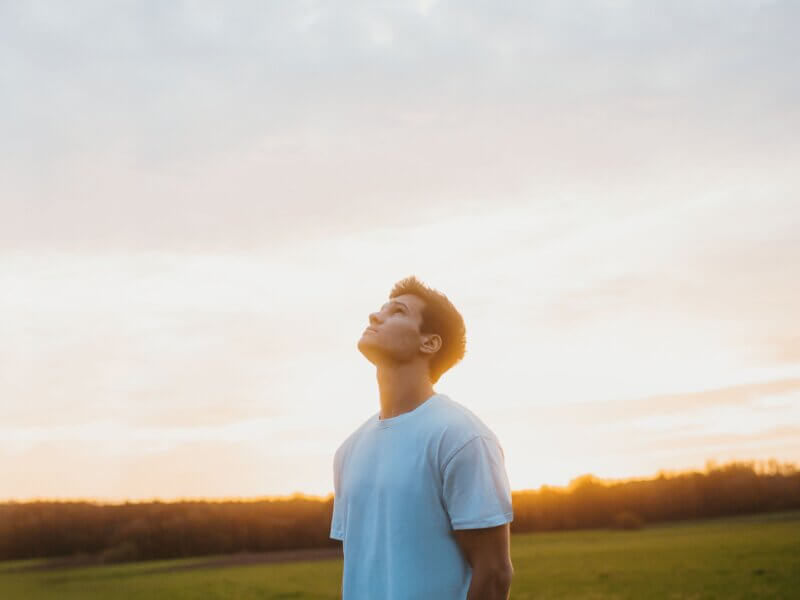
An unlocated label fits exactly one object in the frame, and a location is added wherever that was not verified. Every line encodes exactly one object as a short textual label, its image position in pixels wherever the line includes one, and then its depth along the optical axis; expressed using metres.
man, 3.02
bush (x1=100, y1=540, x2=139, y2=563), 20.15
